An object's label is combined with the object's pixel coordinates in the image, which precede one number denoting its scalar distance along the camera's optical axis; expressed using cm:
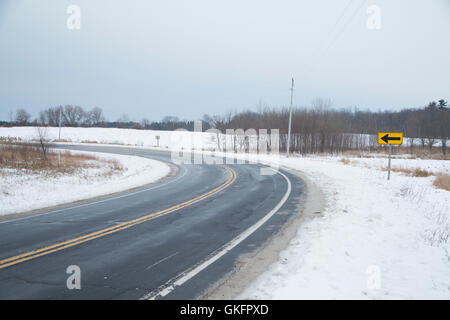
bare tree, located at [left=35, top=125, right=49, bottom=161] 2650
